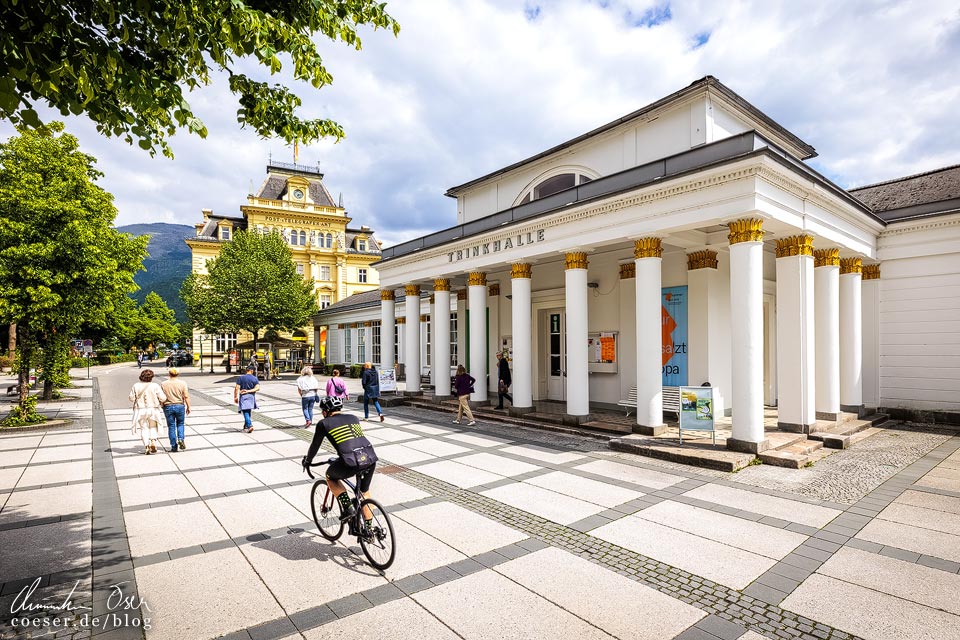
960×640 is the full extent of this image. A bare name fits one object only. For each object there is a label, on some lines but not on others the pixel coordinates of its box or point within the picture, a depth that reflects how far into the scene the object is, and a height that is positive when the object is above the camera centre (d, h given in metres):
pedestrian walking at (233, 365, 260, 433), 12.64 -1.60
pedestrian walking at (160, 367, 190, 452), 10.35 -1.56
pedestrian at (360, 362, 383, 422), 14.66 -1.60
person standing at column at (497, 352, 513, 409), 15.42 -1.52
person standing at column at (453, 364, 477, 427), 13.66 -1.57
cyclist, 4.91 -1.21
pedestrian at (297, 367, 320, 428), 13.23 -1.61
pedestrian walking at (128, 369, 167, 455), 10.09 -1.61
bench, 11.96 -1.75
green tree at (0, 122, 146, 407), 12.66 +2.48
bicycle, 4.82 -2.06
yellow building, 50.78 +11.53
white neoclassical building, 9.43 +1.65
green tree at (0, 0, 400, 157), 3.73 +2.58
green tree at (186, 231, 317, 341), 31.86 +3.03
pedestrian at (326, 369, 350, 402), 11.67 -1.30
